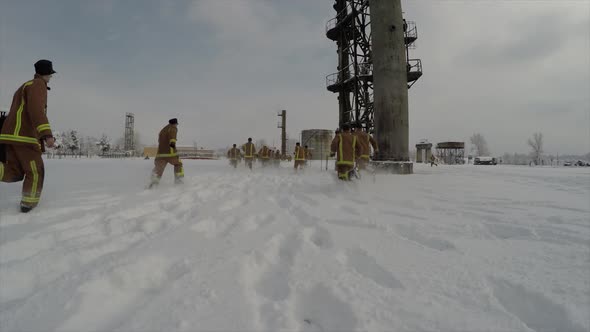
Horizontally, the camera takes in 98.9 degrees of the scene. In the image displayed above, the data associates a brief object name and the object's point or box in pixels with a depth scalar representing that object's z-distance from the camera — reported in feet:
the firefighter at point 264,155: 58.54
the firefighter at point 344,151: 20.29
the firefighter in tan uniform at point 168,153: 18.71
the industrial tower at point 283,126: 102.63
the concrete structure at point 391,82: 30.71
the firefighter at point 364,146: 25.15
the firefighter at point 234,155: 53.52
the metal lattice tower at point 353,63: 64.95
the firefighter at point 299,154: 42.63
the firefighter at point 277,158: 63.23
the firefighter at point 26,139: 9.75
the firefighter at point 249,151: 48.19
